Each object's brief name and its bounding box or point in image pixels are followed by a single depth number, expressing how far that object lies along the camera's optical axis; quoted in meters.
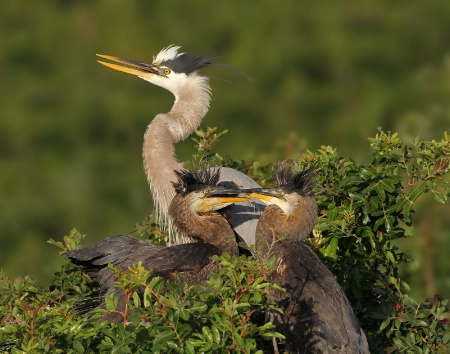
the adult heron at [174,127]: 13.55
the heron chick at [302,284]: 10.20
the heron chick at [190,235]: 11.82
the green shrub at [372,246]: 11.05
